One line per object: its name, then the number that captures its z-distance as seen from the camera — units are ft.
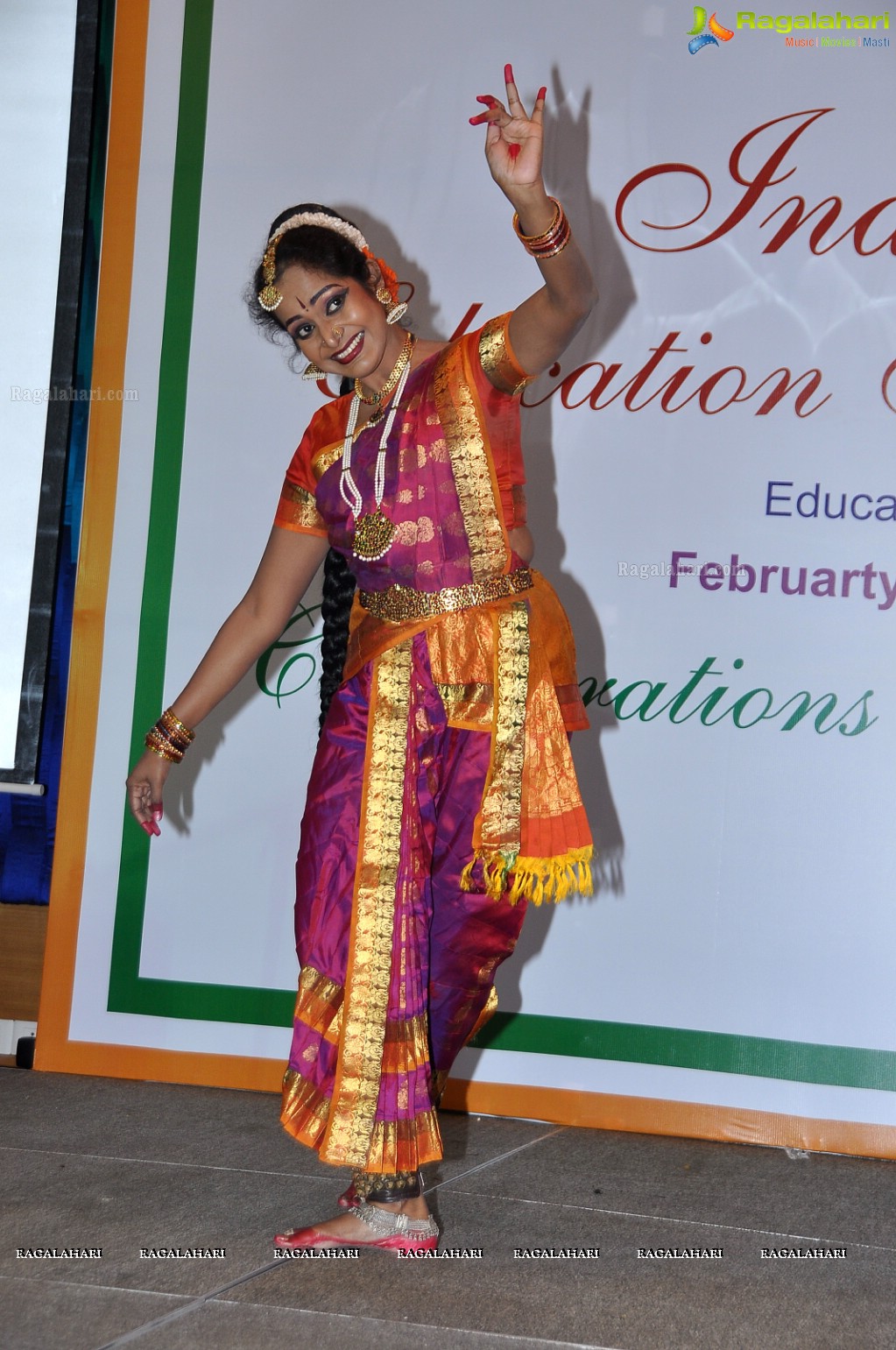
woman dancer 13.51
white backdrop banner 19.27
